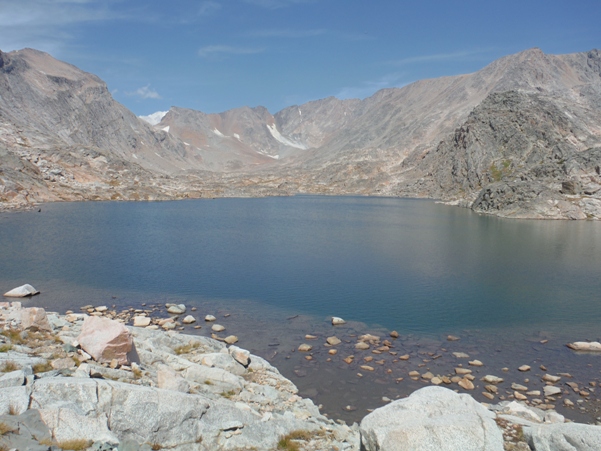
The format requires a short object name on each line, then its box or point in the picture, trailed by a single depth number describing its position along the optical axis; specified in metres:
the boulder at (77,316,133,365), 15.83
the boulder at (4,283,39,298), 33.38
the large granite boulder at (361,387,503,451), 10.90
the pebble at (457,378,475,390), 21.33
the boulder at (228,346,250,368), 21.03
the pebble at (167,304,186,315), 31.30
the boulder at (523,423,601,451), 10.95
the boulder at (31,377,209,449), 11.25
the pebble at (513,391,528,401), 20.27
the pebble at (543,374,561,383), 22.33
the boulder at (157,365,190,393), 15.28
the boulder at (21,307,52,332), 17.91
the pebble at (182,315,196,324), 29.42
